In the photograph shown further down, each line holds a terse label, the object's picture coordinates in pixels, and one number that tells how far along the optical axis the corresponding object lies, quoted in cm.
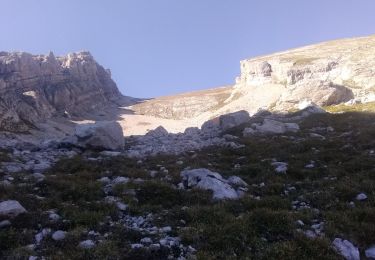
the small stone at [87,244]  934
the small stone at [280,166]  1770
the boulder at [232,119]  4391
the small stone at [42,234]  993
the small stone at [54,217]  1124
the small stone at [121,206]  1250
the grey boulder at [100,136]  2738
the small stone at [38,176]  1566
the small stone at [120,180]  1557
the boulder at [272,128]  3225
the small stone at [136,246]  947
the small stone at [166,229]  1053
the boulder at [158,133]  4443
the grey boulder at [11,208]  1117
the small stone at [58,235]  988
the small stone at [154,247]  939
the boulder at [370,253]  939
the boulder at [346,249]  924
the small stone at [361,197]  1279
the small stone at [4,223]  1063
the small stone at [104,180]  1606
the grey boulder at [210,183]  1409
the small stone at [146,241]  981
